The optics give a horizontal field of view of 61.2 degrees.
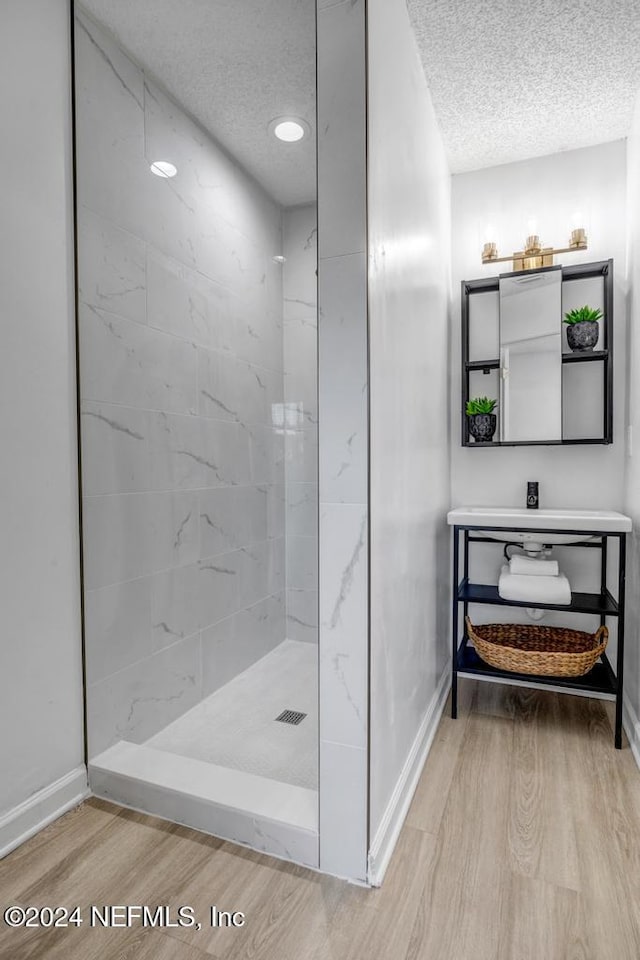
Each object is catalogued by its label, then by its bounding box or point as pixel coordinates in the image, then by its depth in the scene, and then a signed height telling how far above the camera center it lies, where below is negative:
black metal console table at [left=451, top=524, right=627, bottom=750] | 2.05 -0.71
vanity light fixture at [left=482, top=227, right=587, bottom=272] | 2.43 +0.99
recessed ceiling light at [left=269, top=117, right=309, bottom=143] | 2.35 +1.49
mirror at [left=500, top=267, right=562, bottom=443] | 2.49 +0.51
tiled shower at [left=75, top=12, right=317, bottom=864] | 1.77 +0.11
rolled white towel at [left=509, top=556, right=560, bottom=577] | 2.26 -0.42
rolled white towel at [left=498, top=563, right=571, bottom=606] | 2.16 -0.50
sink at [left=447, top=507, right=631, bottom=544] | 2.05 -0.22
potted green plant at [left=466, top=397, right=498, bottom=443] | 2.58 +0.23
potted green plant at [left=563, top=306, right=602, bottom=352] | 2.40 +0.62
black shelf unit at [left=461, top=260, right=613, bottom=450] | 2.40 +0.50
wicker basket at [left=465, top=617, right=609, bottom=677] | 2.10 -0.77
